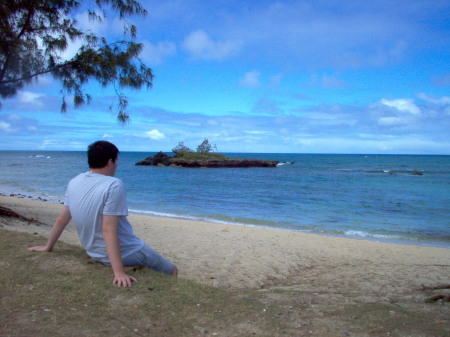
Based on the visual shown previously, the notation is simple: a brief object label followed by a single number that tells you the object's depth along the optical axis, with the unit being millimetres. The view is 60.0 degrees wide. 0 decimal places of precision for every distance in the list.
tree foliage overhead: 8930
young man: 3482
